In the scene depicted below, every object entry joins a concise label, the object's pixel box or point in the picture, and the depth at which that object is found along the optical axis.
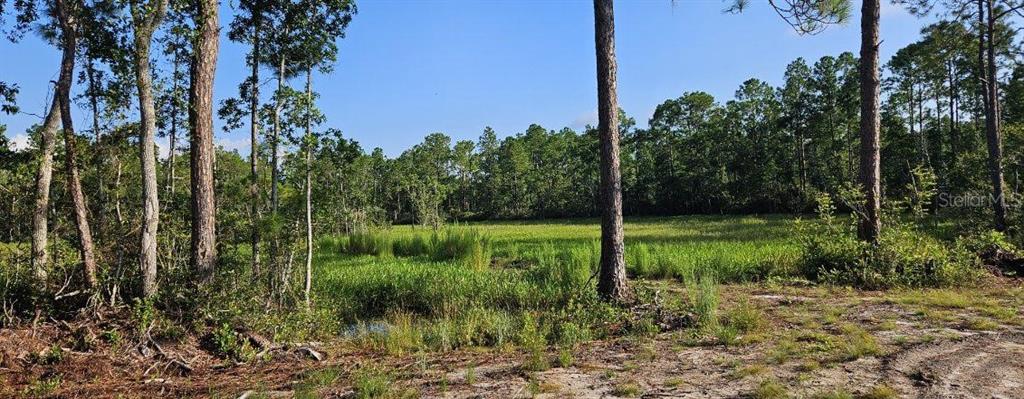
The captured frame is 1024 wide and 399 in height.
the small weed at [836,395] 3.42
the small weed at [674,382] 3.95
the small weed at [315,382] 4.04
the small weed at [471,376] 4.25
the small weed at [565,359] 4.66
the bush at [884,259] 8.06
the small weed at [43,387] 4.38
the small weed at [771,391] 3.54
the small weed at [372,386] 3.92
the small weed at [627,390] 3.80
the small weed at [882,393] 3.44
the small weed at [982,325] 5.12
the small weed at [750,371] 4.06
